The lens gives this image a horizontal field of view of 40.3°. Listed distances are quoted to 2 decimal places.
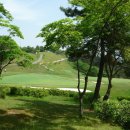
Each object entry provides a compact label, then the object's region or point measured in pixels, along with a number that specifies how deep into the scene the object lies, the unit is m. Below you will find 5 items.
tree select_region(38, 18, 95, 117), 12.34
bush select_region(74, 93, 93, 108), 23.63
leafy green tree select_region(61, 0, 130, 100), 12.59
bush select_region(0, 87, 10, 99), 19.57
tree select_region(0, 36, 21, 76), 14.90
